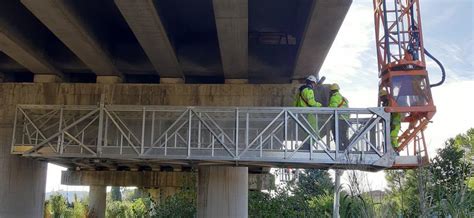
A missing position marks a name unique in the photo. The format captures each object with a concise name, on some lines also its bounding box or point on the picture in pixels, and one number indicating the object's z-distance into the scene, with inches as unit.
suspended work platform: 510.9
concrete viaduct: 530.9
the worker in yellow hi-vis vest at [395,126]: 542.6
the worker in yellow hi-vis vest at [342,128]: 514.9
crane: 545.0
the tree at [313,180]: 1424.7
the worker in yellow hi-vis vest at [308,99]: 520.4
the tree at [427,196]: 275.6
